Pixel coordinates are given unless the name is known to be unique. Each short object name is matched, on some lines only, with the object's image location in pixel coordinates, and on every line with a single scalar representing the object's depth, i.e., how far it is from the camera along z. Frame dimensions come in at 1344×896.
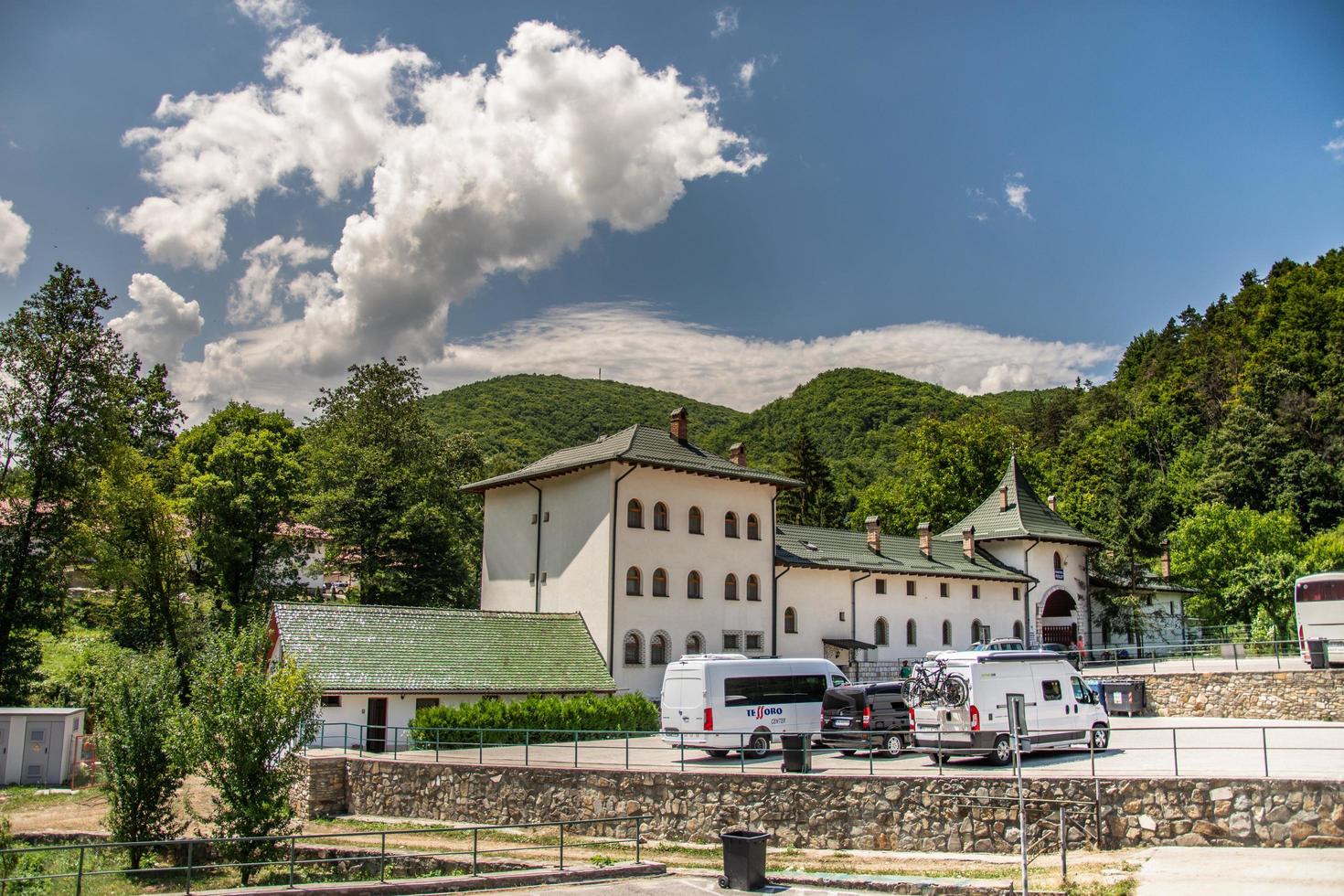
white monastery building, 34.56
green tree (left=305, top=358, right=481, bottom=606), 45.62
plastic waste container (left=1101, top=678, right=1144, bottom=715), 33.38
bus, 34.72
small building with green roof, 27.95
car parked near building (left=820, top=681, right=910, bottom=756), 23.83
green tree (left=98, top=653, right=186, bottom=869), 22.02
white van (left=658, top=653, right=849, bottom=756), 24.02
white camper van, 20.61
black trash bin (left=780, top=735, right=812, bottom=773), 20.06
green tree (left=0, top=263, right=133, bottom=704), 37.06
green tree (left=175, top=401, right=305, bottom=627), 44.09
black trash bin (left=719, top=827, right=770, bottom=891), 14.69
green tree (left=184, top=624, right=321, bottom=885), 20.70
